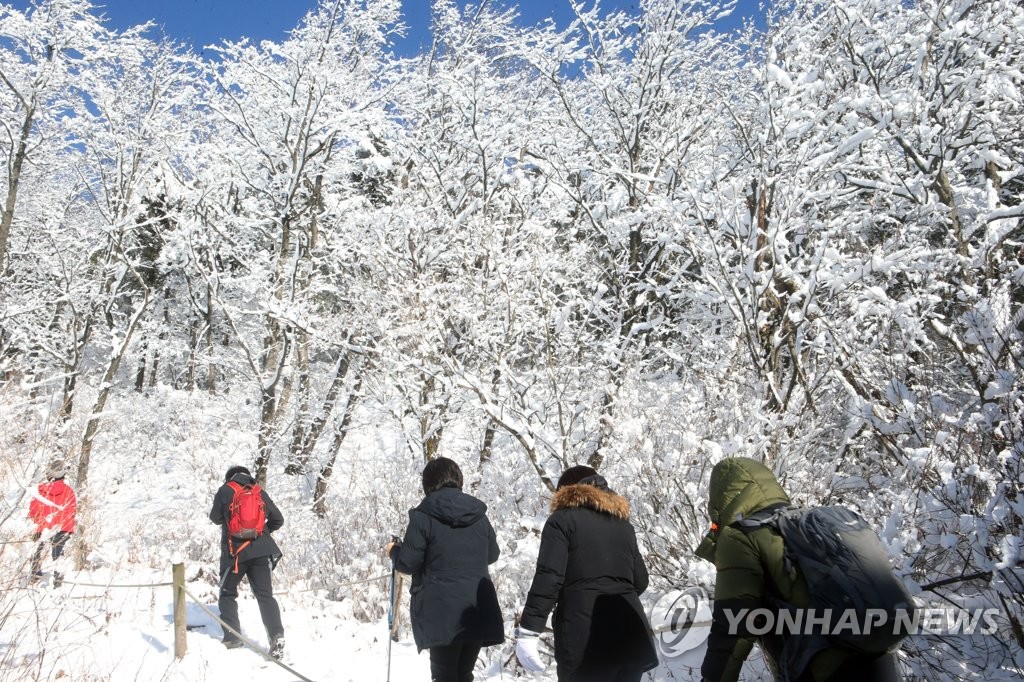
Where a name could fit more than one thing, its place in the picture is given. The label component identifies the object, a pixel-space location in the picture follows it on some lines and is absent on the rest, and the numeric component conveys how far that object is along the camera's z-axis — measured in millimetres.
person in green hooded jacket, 1981
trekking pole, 4297
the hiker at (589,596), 2840
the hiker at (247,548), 5234
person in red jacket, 4617
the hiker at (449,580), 3344
